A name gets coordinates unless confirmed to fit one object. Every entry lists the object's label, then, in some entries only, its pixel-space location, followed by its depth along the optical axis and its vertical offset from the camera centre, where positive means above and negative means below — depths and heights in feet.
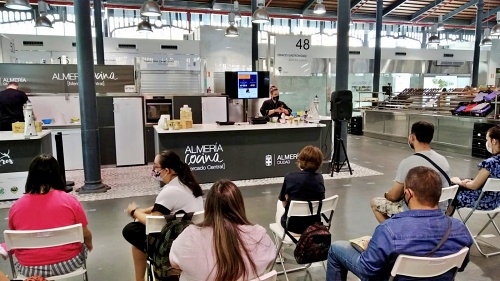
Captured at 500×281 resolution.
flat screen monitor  28.58 +0.60
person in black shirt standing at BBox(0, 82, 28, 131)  19.45 -0.71
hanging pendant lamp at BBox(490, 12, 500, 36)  36.14 +5.97
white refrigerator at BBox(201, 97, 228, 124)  26.81 -1.28
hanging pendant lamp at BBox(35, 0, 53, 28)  32.22 +6.55
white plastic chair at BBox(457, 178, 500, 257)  10.67 -3.24
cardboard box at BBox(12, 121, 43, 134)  17.58 -1.66
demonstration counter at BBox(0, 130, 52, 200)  16.81 -3.10
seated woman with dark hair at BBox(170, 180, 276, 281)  5.36 -2.30
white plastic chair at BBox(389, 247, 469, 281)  5.87 -2.84
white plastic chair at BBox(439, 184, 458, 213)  10.07 -2.84
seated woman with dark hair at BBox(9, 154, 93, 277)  7.63 -2.65
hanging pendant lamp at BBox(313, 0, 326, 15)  33.73 +7.59
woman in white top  8.46 -2.52
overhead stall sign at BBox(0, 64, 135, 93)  23.16 +1.00
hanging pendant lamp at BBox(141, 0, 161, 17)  25.08 +5.72
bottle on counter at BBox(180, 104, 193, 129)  19.60 -1.35
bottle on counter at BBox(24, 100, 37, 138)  16.56 -1.37
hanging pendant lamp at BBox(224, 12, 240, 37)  33.17 +5.49
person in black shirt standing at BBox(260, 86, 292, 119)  23.75 -1.03
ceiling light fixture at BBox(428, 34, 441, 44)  45.77 +6.51
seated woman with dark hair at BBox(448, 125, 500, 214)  11.16 -2.88
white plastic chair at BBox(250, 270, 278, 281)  5.48 -2.80
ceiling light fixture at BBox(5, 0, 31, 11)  21.12 +5.14
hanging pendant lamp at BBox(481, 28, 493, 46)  45.88 +6.19
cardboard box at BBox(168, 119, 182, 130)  19.16 -1.73
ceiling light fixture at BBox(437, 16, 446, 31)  46.42 +8.37
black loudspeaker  21.90 -0.77
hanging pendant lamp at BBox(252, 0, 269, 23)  27.81 +5.73
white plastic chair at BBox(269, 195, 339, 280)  9.03 -3.06
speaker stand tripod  22.36 -3.58
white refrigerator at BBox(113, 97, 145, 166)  23.81 -2.52
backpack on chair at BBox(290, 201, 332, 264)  8.59 -3.64
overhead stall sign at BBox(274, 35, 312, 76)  32.81 +3.27
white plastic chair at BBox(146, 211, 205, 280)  7.68 -2.84
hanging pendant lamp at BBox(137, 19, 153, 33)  32.27 +5.82
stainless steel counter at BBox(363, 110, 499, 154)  29.01 -3.33
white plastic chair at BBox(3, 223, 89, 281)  7.22 -2.92
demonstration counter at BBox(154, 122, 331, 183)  19.58 -3.10
